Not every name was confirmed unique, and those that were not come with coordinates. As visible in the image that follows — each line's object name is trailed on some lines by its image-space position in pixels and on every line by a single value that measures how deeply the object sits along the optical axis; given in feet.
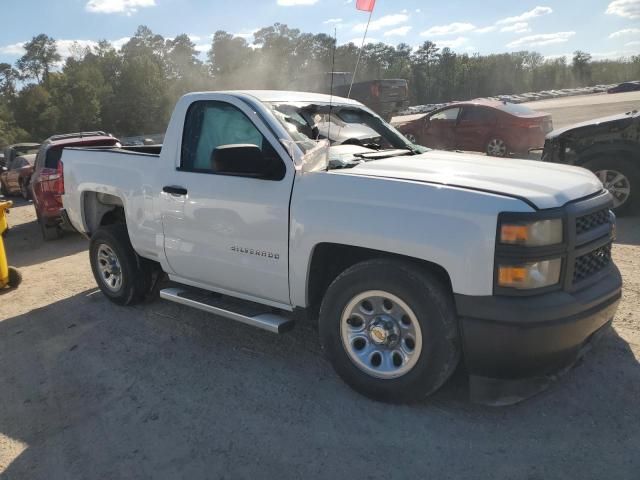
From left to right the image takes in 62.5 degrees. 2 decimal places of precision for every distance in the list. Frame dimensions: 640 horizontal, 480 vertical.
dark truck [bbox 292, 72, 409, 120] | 70.08
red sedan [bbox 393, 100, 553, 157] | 41.65
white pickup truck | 9.07
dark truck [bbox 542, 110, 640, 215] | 22.98
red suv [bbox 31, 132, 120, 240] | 30.27
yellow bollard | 20.58
